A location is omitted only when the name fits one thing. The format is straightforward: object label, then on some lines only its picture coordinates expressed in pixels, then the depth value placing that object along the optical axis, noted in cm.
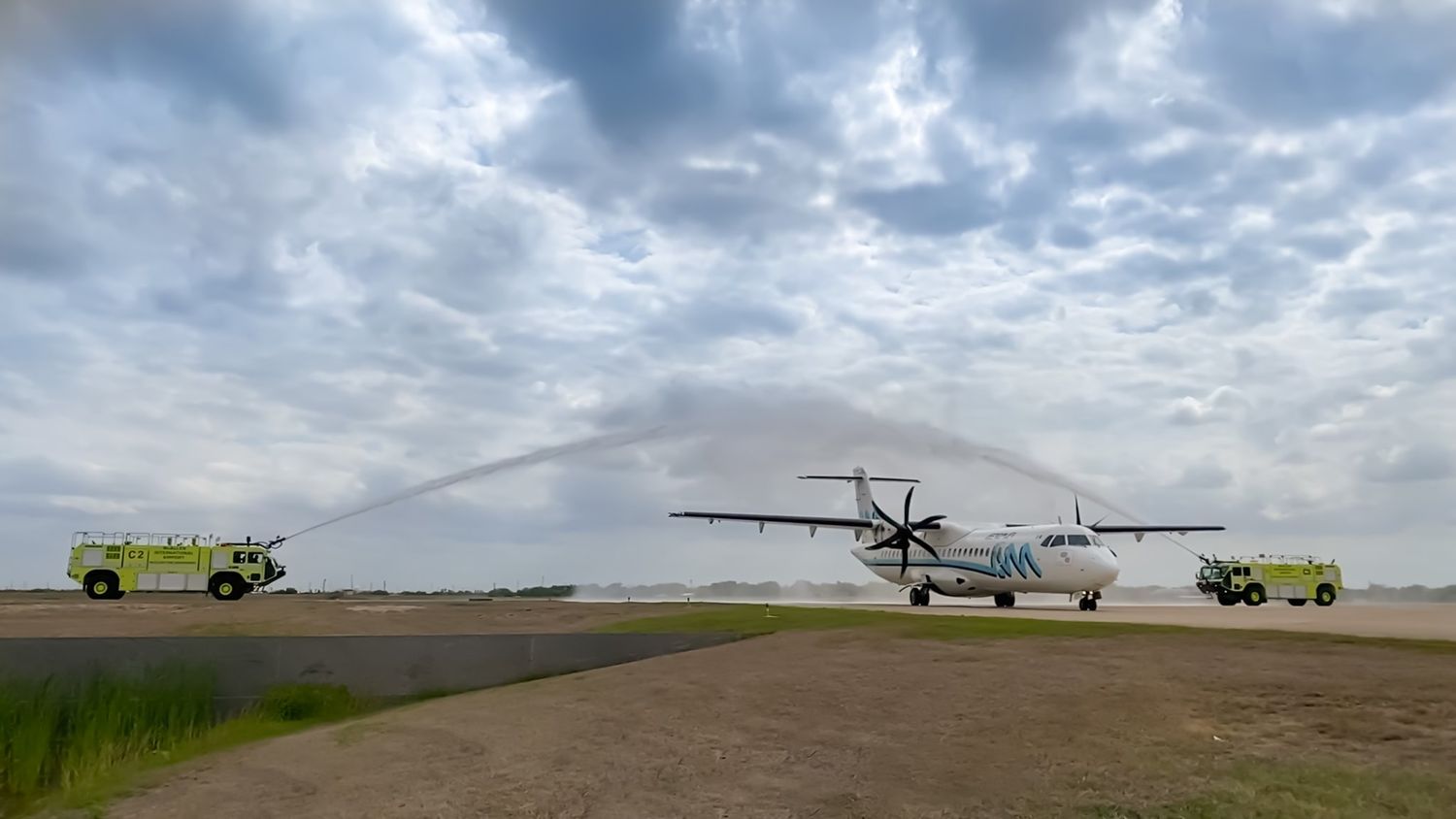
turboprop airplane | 3662
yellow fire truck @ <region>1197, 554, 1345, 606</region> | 4600
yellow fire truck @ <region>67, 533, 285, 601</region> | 4516
